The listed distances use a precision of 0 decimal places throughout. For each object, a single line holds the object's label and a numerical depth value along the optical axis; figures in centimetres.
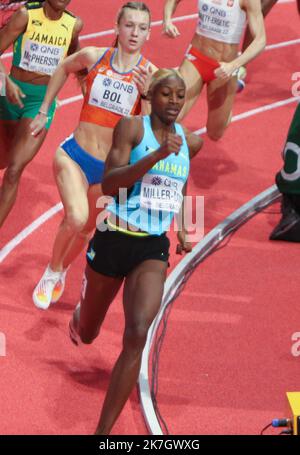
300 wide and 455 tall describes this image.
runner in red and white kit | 1769
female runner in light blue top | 1211
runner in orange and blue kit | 1456
